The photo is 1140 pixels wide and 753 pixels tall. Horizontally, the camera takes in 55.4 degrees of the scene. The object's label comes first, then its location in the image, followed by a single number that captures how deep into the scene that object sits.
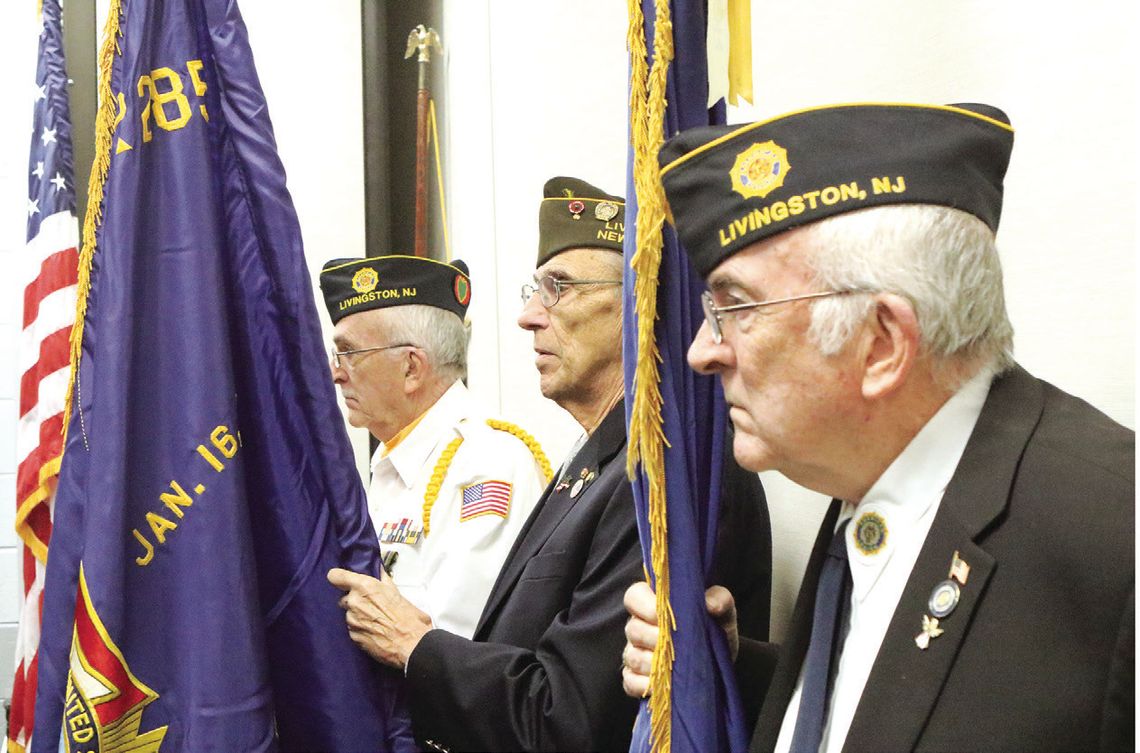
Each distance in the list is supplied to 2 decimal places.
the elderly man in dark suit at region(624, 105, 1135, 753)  0.90
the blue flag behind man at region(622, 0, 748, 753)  1.18
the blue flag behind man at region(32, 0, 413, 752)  1.48
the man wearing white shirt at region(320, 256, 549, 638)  2.14
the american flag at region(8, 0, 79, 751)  2.33
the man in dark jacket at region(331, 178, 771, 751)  1.47
